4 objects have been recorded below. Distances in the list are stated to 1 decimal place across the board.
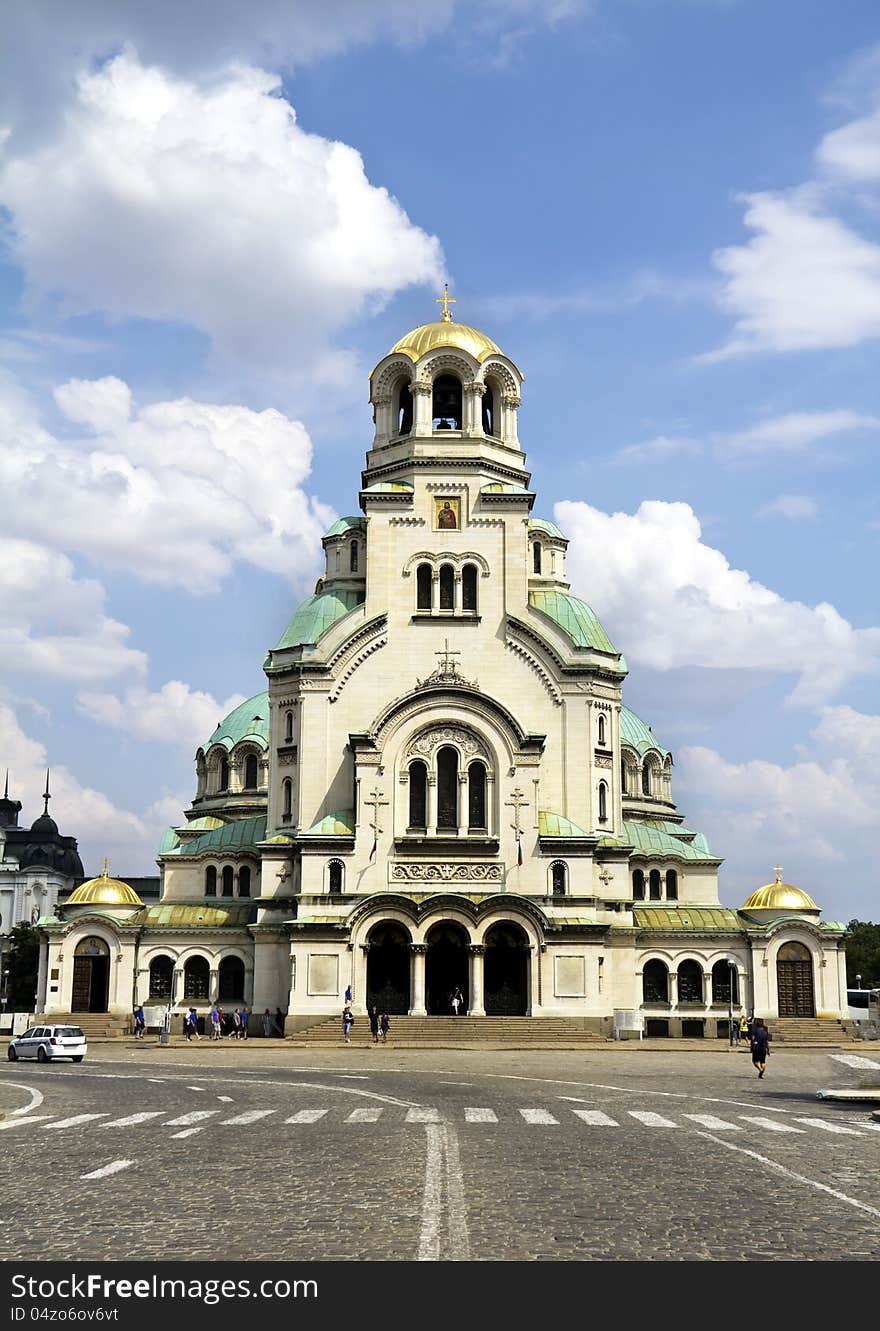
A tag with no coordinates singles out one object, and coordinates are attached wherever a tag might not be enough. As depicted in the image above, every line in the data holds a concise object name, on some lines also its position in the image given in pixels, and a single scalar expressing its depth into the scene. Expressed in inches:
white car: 1921.8
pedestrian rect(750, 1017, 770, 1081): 1595.7
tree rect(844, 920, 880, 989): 4475.9
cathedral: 2508.6
